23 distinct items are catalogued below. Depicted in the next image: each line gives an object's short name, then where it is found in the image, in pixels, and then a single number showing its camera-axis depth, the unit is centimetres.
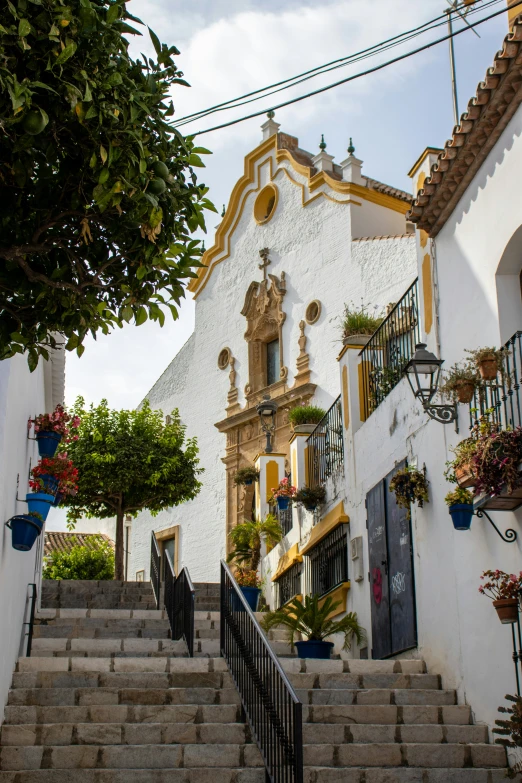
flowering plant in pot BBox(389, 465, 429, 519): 973
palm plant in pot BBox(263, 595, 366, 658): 1105
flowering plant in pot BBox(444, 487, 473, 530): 830
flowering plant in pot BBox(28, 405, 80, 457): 904
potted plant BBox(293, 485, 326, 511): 1457
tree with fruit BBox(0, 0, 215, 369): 391
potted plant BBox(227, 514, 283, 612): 1655
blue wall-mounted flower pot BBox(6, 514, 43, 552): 736
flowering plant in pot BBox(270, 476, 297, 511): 1644
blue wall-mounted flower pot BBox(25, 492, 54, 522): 786
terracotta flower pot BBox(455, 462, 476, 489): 767
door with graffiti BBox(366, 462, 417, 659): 1027
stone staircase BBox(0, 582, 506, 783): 709
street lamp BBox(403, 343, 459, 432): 876
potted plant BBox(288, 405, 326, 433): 1795
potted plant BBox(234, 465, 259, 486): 2331
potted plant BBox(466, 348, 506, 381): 784
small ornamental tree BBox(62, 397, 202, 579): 1972
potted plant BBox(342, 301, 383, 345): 1362
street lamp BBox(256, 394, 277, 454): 1934
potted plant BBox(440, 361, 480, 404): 813
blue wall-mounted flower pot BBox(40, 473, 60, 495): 823
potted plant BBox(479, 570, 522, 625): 734
